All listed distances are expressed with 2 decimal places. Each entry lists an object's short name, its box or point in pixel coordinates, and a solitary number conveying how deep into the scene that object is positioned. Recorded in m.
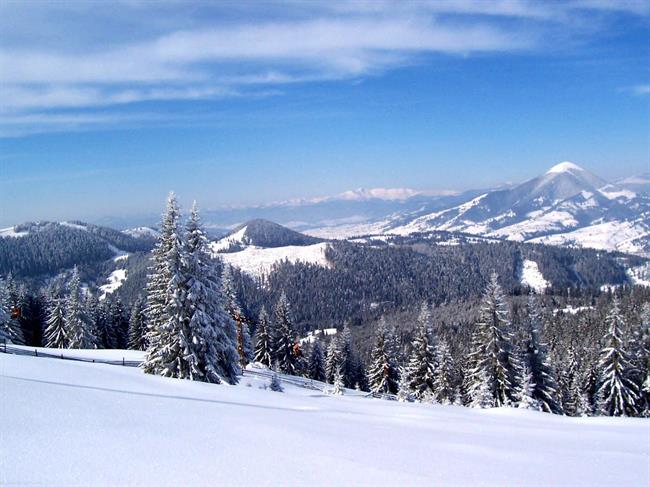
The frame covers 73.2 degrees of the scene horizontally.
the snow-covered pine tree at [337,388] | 38.68
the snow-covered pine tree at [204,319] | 25.64
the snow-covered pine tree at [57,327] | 50.06
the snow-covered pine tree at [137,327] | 57.53
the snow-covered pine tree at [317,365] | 67.50
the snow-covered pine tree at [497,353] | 34.81
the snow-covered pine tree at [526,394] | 32.94
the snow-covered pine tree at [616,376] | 37.44
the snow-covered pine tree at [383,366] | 51.53
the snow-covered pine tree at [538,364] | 36.41
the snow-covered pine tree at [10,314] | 44.25
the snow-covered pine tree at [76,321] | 48.66
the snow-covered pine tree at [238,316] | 46.38
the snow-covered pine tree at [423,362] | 44.21
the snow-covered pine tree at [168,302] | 25.59
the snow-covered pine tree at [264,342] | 57.59
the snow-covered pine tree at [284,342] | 57.31
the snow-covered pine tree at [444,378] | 42.72
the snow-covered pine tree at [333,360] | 62.81
